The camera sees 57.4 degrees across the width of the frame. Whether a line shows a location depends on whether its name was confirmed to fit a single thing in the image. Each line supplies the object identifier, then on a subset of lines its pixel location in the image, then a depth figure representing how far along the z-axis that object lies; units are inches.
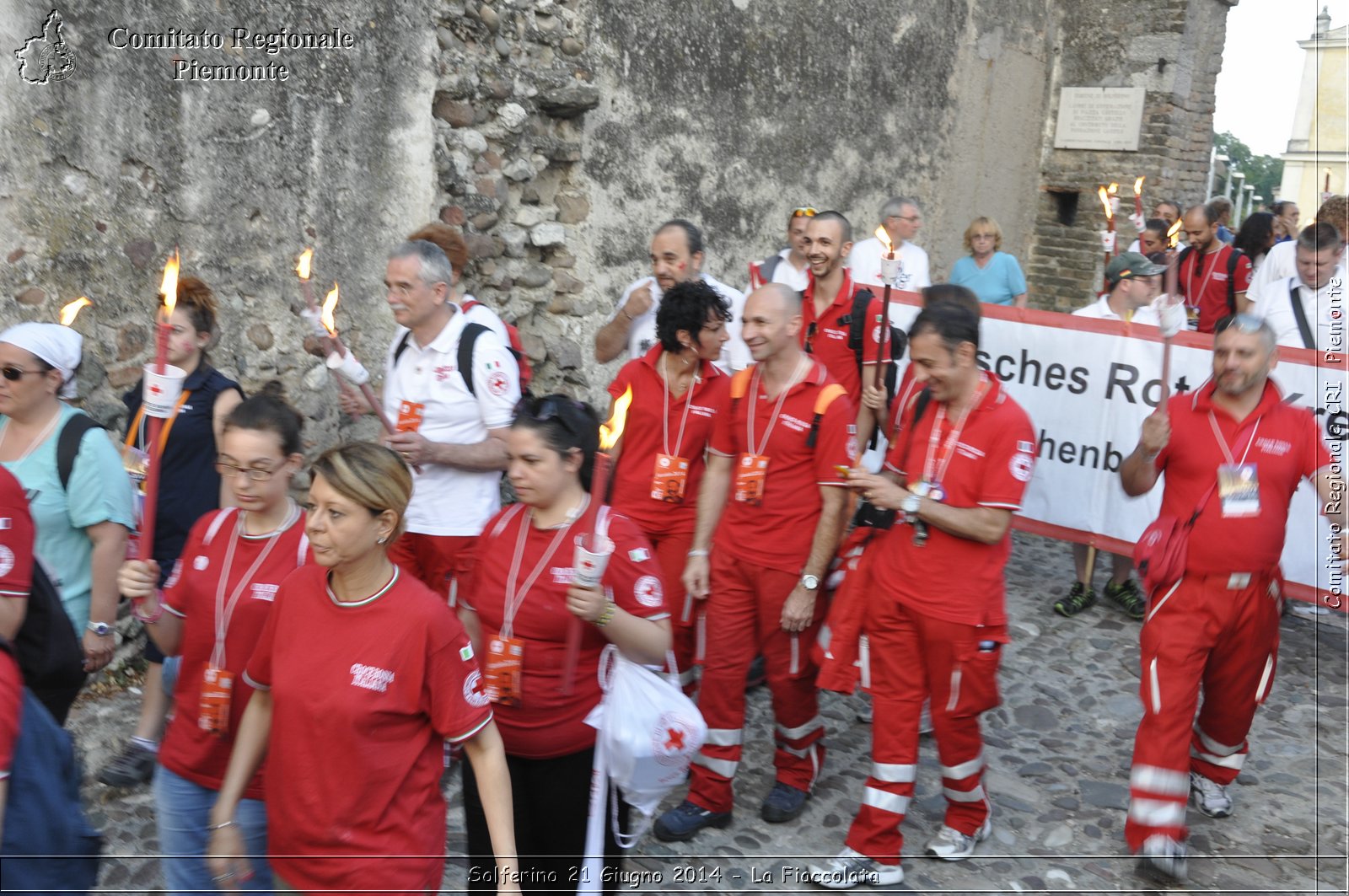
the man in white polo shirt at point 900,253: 318.0
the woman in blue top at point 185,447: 181.6
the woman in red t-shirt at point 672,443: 201.2
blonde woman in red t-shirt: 108.9
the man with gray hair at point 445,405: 192.1
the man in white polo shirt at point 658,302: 234.2
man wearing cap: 285.6
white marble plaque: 544.1
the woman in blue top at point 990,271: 359.3
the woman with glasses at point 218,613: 126.5
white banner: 274.5
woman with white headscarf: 150.4
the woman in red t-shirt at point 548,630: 131.2
